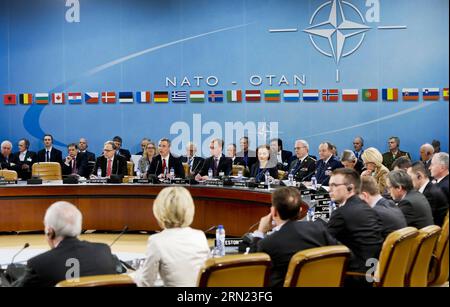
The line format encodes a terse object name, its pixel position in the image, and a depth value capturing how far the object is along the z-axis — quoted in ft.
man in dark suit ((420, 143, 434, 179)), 33.04
